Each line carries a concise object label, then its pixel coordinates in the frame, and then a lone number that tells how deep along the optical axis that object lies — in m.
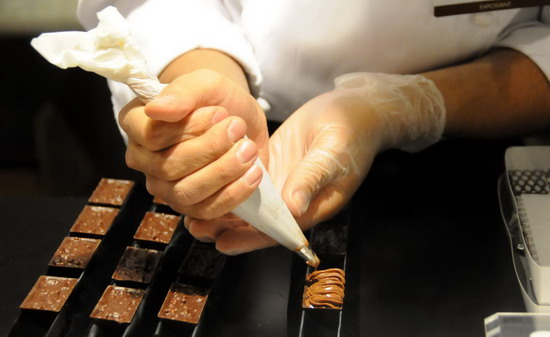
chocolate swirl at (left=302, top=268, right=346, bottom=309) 1.04
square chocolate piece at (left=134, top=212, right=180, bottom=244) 1.22
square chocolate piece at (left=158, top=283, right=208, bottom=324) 1.06
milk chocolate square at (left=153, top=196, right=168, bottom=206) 1.29
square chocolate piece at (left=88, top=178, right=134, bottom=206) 1.31
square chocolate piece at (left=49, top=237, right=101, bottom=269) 1.17
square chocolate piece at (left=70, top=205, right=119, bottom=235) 1.24
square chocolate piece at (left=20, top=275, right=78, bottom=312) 1.10
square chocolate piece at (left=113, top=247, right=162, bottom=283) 1.15
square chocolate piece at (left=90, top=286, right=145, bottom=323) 1.07
